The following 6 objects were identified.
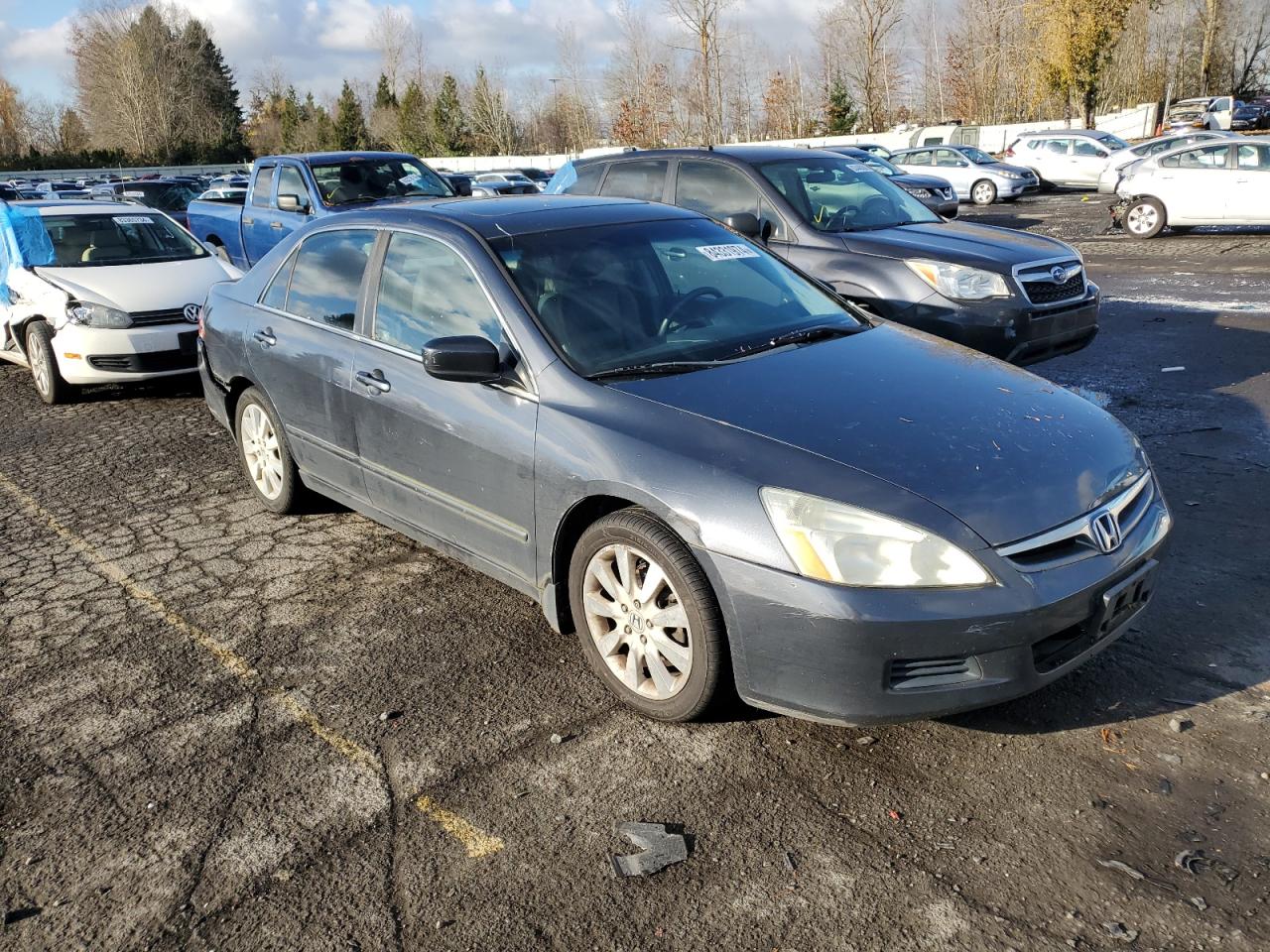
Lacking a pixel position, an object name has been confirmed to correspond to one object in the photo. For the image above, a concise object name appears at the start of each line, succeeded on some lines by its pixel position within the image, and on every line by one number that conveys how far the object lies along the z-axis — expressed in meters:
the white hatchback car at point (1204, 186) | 16.03
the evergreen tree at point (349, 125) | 77.12
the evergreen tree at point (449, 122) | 72.25
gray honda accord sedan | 2.93
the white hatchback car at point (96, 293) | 8.22
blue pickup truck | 11.31
